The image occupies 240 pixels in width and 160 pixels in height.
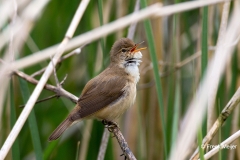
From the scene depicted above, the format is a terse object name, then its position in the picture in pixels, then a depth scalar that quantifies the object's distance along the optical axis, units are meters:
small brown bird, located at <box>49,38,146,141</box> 5.48
